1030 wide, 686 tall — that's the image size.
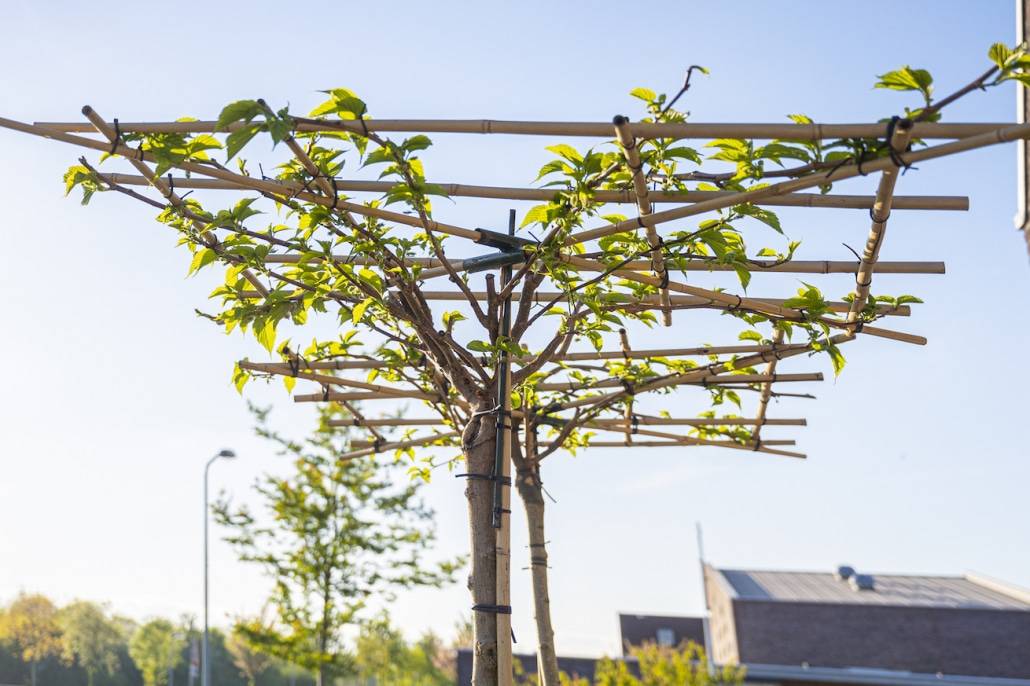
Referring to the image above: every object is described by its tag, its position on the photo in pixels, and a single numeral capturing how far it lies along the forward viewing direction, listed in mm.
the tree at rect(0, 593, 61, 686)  24984
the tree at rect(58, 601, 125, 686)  26406
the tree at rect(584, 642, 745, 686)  11680
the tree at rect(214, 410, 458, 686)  12789
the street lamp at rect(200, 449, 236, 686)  15228
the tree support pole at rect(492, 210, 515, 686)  2705
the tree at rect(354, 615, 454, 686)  18414
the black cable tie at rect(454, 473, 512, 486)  2826
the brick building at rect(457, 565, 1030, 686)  20734
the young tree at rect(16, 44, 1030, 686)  2129
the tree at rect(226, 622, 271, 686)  24672
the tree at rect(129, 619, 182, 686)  26891
